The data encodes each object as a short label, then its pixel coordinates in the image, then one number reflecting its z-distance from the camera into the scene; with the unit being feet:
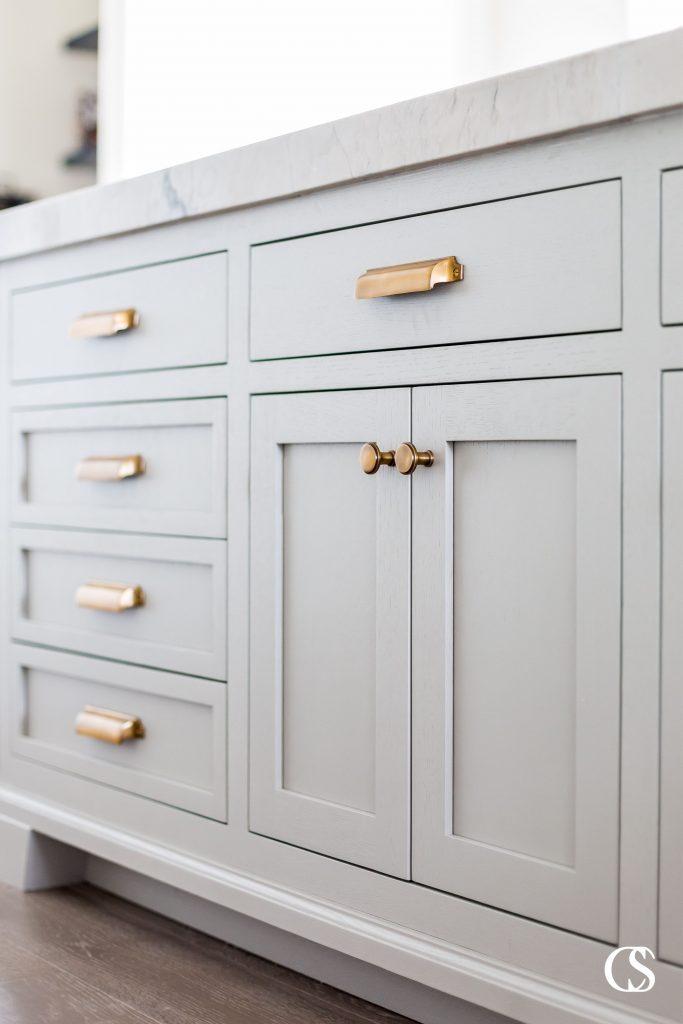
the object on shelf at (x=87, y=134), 8.67
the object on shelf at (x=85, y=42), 8.59
